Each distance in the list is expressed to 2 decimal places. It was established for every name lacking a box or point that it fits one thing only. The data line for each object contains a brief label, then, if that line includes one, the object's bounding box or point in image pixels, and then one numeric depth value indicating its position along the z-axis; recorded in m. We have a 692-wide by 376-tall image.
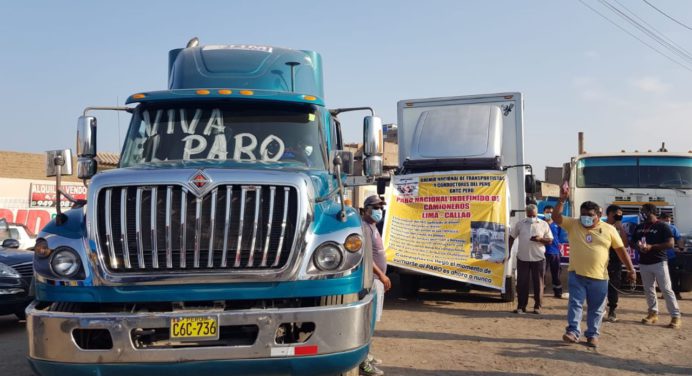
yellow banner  9.87
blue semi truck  3.97
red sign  24.23
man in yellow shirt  7.22
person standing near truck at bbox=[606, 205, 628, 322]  9.08
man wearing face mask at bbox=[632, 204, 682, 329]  8.53
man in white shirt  9.66
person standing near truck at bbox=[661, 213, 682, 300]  10.99
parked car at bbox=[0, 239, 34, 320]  8.34
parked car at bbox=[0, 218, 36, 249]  12.25
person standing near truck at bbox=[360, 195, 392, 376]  5.89
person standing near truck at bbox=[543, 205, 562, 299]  11.41
